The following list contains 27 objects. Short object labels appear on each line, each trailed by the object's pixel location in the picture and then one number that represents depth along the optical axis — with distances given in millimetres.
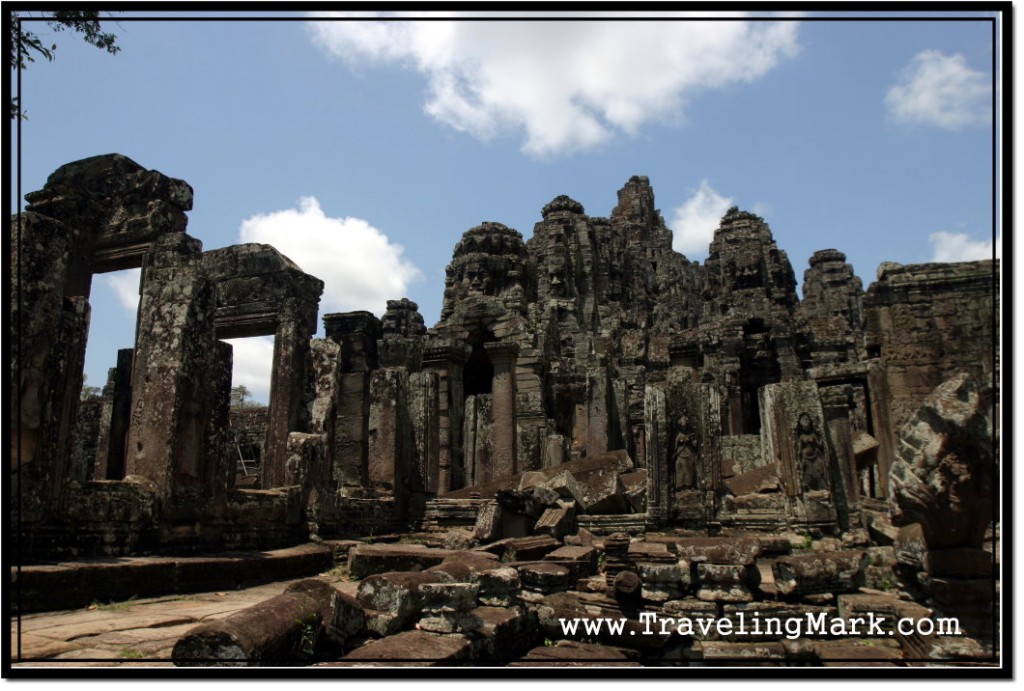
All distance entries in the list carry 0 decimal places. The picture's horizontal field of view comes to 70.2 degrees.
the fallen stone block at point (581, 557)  7988
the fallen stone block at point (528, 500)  11500
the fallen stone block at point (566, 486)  11984
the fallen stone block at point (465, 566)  6205
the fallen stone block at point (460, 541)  10781
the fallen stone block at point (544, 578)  7031
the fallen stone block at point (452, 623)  5031
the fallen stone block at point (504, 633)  4859
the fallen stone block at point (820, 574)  6594
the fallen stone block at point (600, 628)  5336
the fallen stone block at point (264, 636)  3936
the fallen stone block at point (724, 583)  6551
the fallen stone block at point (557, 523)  10562
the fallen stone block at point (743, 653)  4824
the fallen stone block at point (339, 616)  4898
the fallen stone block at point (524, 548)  9039
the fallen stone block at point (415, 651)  4211
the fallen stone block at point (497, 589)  5773
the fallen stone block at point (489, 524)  11148
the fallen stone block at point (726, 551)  6719
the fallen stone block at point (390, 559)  8438
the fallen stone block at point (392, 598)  5266
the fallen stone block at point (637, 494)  13062
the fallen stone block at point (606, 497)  12250
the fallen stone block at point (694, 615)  5621
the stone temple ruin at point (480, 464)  4977
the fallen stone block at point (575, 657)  4777
